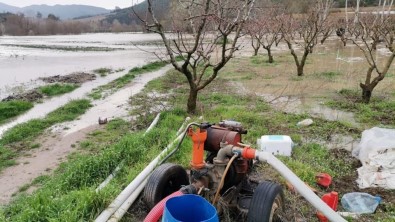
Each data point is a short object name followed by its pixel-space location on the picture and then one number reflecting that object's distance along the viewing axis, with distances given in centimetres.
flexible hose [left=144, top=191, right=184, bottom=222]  291
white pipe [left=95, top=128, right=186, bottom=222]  362
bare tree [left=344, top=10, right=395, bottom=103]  941
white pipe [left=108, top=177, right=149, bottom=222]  367
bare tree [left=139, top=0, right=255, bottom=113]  788
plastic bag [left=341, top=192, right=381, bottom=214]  411
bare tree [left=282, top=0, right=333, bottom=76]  1533
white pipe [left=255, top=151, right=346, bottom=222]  317
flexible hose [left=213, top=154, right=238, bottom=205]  325
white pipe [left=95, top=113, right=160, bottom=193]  447
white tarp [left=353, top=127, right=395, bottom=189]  466
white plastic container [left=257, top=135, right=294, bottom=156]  566
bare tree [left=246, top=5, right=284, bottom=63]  2185
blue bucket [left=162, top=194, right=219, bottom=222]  275
